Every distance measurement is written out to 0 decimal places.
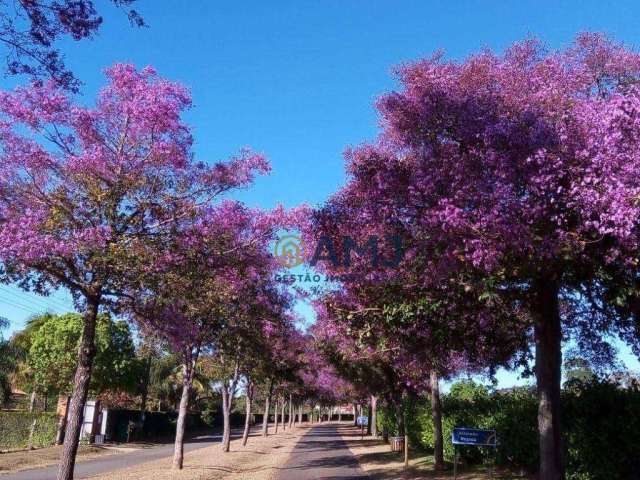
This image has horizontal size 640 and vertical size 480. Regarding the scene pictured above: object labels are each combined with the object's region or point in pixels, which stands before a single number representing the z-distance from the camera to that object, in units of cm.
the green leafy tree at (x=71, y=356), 3716
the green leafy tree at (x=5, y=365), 4457
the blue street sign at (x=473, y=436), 1192
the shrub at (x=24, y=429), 2668
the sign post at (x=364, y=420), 4175
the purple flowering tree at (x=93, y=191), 935
